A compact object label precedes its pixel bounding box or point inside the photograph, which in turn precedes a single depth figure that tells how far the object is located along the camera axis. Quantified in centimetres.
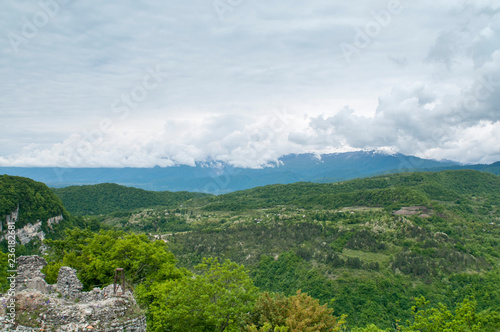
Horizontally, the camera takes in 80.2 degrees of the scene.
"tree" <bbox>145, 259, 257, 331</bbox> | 1967
